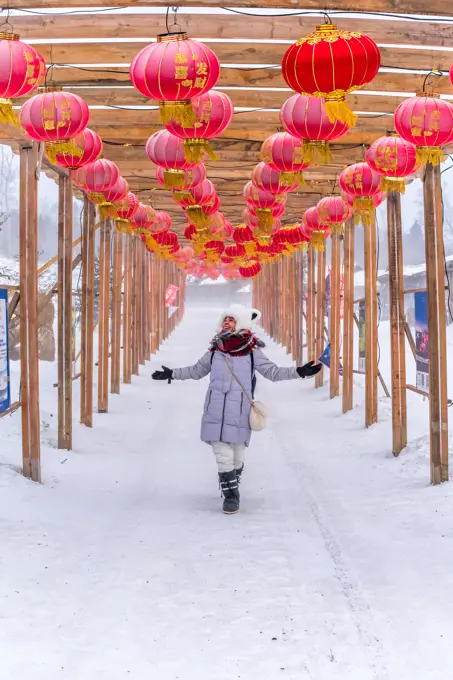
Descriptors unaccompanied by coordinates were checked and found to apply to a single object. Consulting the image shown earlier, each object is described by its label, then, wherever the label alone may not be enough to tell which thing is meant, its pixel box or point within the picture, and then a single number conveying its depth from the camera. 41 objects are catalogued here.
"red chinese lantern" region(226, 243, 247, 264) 18.19
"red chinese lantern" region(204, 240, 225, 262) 14.93
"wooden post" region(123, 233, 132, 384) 15.39
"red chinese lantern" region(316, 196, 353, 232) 9.30
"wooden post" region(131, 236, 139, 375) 16.30
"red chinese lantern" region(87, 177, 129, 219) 8.06
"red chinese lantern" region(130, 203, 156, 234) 10.85
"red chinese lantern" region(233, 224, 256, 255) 13.62
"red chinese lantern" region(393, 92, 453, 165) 5.29
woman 5.90
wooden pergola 5.82
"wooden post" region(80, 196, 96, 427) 9.42
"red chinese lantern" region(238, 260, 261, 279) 26.03
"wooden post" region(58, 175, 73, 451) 7.92
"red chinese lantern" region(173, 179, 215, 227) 8.24
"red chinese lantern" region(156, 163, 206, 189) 7.52
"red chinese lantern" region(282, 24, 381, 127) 4.19
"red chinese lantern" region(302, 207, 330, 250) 10.21
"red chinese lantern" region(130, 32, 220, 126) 4.42
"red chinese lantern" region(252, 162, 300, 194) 7.57
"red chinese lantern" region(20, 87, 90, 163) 5.32
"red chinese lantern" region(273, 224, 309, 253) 13.17
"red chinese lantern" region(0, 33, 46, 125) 4.47
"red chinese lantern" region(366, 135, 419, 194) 6.38
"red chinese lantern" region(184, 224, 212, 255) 12.57
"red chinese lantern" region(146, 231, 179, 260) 13.41
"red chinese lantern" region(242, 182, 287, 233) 8.70
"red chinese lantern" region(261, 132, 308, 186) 6.52
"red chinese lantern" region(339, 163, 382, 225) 7.35
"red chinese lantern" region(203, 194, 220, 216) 9.29
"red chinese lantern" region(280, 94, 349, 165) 5.20
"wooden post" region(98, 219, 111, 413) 11.49
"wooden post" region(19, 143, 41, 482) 6.37
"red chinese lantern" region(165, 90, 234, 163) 5.30
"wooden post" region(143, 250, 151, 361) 18.83
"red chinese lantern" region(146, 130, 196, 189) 6.45
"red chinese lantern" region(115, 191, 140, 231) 9.35
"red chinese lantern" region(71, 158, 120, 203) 7.42
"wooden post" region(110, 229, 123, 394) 12.74
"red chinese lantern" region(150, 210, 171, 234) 11.75
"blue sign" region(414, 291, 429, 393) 7.93
